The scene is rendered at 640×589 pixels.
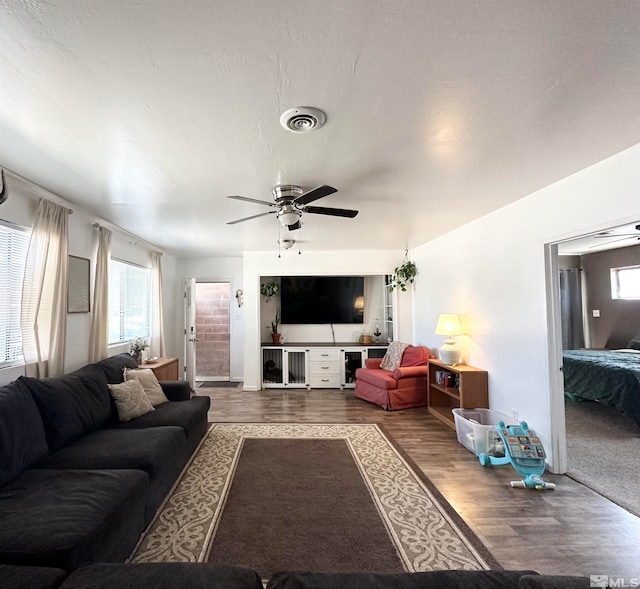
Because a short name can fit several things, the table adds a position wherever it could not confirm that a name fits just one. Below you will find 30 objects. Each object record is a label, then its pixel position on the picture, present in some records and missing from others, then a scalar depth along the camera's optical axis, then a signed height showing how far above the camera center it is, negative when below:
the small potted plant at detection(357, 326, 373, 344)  6.09 -0.47
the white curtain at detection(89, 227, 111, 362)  3.53 +0.07
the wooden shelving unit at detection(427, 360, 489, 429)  3.60 -0.94
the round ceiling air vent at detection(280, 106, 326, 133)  1.64 +1.04
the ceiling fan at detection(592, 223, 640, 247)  4.43 +1.15
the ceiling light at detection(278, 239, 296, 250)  3.97 +0.87
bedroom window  5.46 +0.56
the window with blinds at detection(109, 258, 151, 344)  4.18 +0.15
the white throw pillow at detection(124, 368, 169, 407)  3.32 -0.78
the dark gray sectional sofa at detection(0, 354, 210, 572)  1.42 -0.99
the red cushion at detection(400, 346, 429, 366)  4.87 -0.68
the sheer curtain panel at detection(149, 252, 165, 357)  5.13 +0.03
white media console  5.82 -0.95
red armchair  4.58 -1.04
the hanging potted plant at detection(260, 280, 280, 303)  6.23 +0.46
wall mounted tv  6.26 +0.27
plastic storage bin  3.00 -1.16
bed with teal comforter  3.74 -0.83
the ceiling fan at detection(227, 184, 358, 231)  2.59 +0.88
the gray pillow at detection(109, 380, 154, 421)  2.93 -0.84
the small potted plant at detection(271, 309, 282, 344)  6.05 -0.32
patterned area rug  1.82 -1.41
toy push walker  2.56 -1.18
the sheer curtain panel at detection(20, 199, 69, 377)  2.70 +0.15
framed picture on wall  3.25 +0.27
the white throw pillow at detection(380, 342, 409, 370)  5.07 -0.71
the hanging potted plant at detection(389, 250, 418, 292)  5.57 +0.69
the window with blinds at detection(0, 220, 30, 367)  2.54 +0.18
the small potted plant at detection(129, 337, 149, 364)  4.31 -0.51
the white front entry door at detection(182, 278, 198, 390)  5.92 -0.36
